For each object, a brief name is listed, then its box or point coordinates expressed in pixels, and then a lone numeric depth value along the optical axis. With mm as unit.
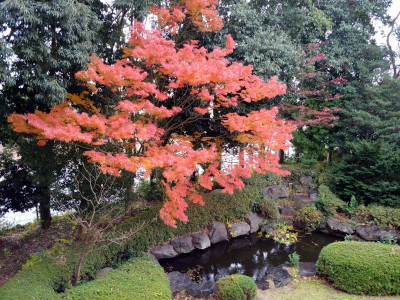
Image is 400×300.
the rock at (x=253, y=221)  9359
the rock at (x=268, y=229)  9109
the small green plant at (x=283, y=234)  8719
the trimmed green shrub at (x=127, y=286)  4578
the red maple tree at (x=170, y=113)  4875
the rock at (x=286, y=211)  10281
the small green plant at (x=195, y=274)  6578
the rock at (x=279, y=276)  5891
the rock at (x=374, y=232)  8438
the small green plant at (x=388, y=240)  7166
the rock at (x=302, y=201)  10398
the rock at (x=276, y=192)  10836
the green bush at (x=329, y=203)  9655
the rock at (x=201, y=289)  5330
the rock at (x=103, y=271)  5417
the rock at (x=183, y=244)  7738
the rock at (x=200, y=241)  8092
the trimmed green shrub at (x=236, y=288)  4988
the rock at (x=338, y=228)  8859
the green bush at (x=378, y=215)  8727
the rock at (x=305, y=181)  11996
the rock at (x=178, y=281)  5656
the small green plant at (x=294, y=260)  6664
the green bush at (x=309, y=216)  9435
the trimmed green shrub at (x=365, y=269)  5297
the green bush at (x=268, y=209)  9633
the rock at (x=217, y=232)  8523
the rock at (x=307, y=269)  6250
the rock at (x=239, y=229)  8938
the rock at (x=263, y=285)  5738
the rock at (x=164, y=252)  7312
